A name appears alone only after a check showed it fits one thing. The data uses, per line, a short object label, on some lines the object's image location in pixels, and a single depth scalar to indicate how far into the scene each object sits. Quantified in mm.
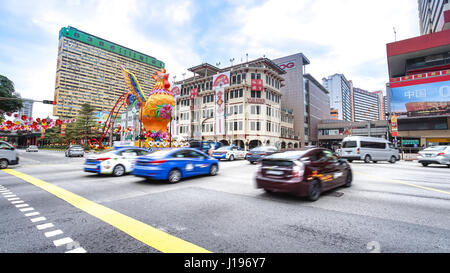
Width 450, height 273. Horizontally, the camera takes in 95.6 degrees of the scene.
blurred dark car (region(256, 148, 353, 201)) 5176
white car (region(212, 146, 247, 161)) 19150
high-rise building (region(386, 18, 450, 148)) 34906
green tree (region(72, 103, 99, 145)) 49031
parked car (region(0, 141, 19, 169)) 12312
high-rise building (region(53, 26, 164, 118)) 111812
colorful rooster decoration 21859
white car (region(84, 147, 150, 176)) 9352
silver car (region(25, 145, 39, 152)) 42219
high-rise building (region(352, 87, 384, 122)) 163500
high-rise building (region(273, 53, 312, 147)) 55125
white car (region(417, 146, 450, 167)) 13974
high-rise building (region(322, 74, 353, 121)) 136250
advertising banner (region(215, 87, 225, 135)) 41219
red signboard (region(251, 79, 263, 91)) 39688
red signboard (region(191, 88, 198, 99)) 46312
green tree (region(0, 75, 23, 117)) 26672
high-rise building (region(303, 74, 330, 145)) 62719
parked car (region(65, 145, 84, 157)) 25938
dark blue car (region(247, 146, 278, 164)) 15484
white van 17469
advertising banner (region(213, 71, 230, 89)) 40250
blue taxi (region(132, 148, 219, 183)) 7648
